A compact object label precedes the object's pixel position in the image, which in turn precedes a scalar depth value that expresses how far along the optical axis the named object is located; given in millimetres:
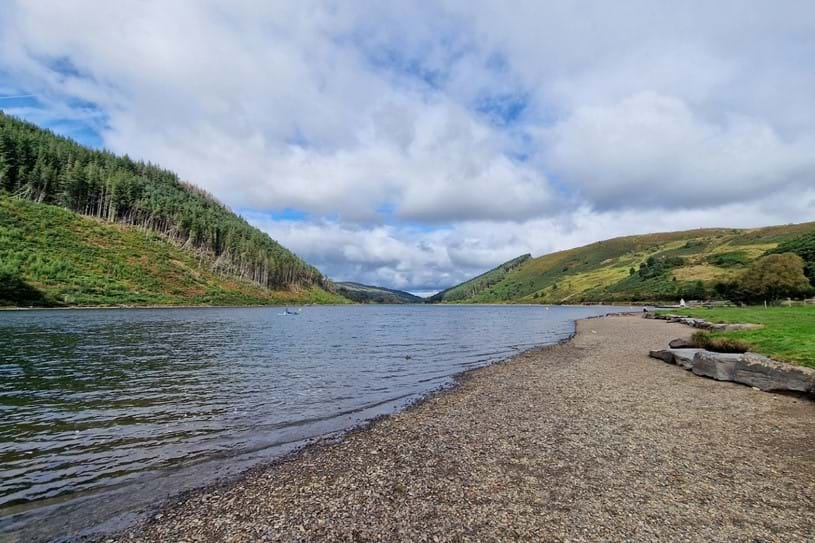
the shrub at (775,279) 77688
